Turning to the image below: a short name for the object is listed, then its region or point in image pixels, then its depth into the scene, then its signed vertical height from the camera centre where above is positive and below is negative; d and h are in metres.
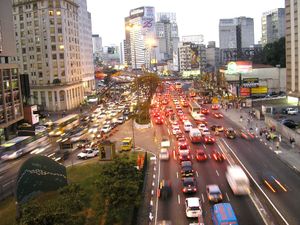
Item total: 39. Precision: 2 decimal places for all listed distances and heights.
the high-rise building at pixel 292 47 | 85.75 +2.06
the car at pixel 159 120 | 80.03 -11.84
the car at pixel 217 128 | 65.50 -11.38
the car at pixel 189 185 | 34.41 -10.98
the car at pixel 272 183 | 34.84 -11.58
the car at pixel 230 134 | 59.57 -11.28
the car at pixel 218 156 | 46.19 -11.57
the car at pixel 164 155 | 47.74 -11.15
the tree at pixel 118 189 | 27.87 -8.87
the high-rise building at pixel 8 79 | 69.44 -1.68
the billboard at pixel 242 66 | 113.38 -2.10
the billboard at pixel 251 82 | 102.50 -6.11
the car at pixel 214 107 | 99.56 -11.77
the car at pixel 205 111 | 91.14 -11.69
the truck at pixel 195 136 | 57.44 -10.90
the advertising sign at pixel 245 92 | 102.56 -8.56
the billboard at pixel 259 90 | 102.56 -8.23
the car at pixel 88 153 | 51.60 -11.49
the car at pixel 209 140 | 56.22 -11.31
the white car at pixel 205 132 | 61.62 -11.21
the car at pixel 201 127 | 65.68 -11.07
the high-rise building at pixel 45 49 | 111.62 +5.53
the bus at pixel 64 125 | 73.01 -11.91
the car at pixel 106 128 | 72.12 -11.68
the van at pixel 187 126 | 67.92 -11.27
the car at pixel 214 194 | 31.75 -10.84
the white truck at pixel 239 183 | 33.28 -10.53
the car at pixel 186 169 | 38.94 -10.91
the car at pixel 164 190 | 33.91 -11.29
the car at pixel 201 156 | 46.28 -11.16
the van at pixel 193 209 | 29.05 -10.89
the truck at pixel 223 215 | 25.53 -10.29
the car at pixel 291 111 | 78.34 -10.79
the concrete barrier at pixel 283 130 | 52.19 -10.79
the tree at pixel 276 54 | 143.85 +1.36
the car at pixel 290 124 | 64.16 -10.93
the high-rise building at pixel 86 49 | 151.75 +7.19
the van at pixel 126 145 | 54.56 -11.15
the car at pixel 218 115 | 84.62 -11.97
